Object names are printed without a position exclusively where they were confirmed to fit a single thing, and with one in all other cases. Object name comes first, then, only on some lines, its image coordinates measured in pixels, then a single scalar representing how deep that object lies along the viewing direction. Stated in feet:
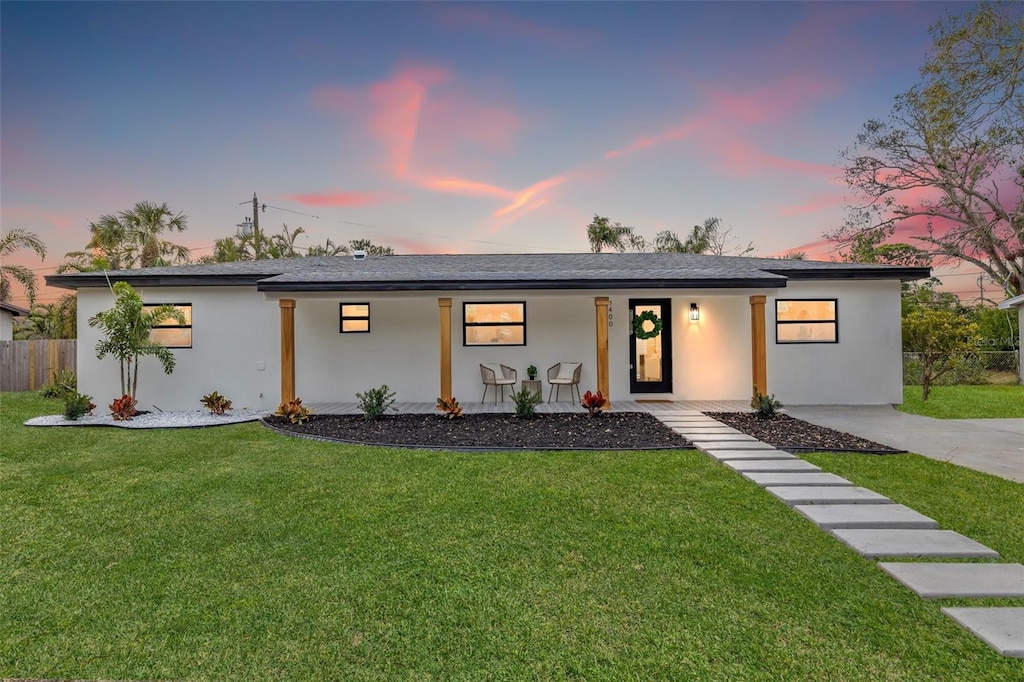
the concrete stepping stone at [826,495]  12.52
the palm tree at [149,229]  59.62
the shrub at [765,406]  24.32
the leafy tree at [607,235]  80.89
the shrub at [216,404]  28.14
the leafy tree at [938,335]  32.01
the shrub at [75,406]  26.17
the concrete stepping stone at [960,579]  7.98
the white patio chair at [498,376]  29.99
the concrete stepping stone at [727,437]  19.76
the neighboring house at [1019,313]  46.57
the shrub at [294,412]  24.88
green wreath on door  31.68
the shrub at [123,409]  26.78
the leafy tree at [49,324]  51.75
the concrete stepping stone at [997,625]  6.52
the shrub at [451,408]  25.43
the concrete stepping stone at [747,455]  16.99
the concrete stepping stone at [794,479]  14.06
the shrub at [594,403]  25.98
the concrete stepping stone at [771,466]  15.52
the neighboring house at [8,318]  53.52
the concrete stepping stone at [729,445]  18.48
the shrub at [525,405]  25.30
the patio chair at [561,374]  31.51
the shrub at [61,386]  33.71
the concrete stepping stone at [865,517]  10.96
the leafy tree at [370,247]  83.46
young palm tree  26.84
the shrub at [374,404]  24.99
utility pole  65.77
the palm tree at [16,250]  49.62
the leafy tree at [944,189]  44.09
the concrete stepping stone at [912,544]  9.46
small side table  30.96
